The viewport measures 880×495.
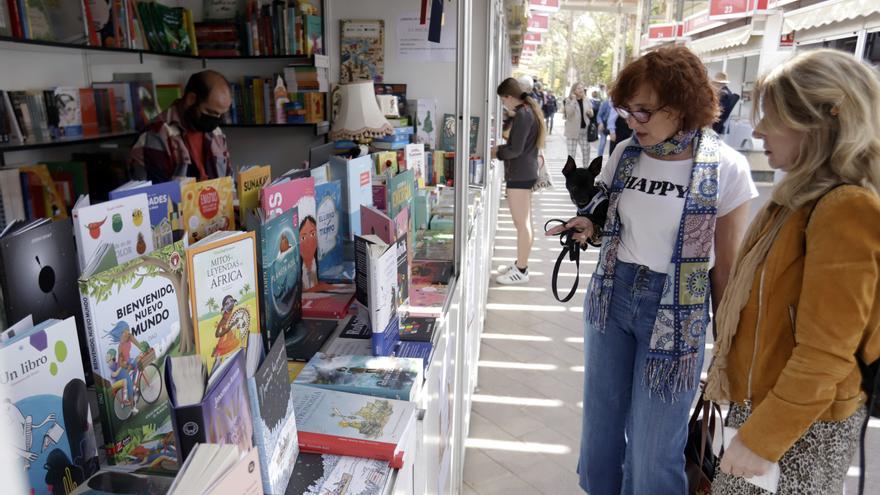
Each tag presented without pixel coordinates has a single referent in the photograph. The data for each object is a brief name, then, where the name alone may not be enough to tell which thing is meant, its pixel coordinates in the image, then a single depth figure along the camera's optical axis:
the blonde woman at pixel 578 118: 10.62
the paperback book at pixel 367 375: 1.19
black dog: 1.97
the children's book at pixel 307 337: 1.40
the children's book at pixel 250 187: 1.58
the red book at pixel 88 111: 3.58
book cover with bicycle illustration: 0.90
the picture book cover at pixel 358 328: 1.48
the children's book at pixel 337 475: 0.92
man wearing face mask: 2.92
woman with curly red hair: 1.71
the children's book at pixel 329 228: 1.93
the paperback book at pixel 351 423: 1.00
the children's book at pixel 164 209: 1.27
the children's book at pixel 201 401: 0.65
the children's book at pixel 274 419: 0.77
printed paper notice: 3.69
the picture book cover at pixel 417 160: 2.86
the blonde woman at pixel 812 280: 1.16
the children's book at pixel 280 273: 1.41
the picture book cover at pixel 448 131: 3.84
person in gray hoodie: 4.52
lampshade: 3.09
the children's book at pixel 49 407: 0.75
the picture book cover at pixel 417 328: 1.49
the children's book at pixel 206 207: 1.42
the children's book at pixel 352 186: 2.12
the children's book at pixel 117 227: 1.03
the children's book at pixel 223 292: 1.06
